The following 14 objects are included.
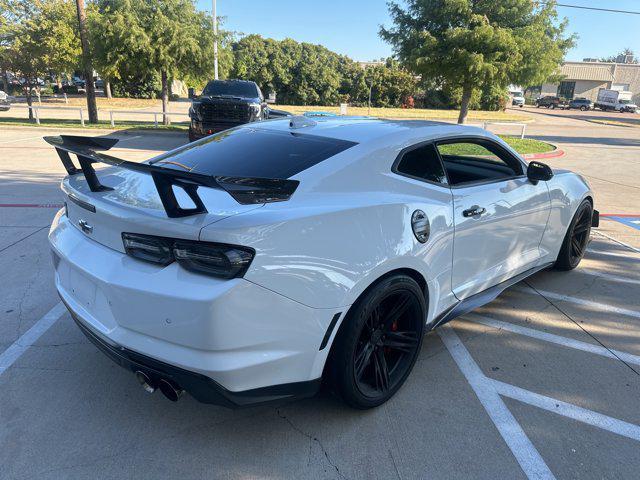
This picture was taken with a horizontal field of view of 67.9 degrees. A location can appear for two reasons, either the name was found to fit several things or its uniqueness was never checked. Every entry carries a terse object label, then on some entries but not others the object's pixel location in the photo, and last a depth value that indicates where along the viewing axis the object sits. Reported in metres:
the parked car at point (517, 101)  66.12
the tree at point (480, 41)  15.45
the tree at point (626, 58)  121.19
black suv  12.45
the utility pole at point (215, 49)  19.55
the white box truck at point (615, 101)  60.91
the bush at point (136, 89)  43.09
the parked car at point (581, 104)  62.59
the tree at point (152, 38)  18.11
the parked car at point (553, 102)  66.31
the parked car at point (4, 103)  24.06
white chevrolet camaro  2.01
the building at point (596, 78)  77.38
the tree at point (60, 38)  21.67
